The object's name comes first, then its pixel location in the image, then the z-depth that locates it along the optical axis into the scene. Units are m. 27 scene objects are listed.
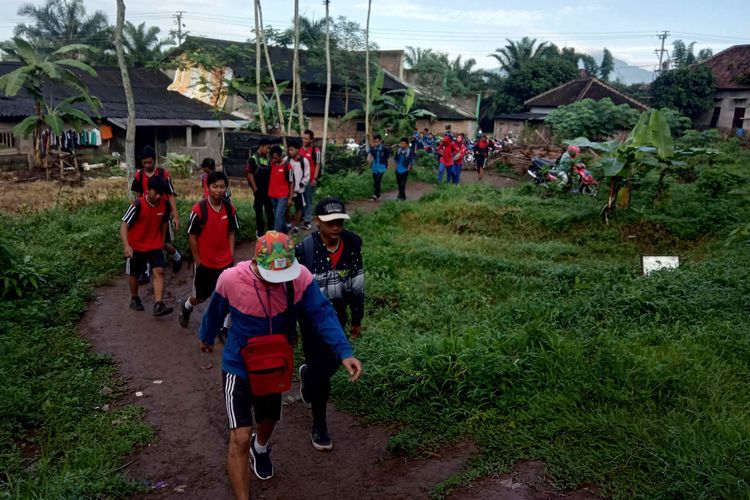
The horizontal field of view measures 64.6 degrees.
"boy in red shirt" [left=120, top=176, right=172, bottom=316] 6.64
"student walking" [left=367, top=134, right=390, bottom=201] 14.29
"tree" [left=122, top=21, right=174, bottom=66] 35.72
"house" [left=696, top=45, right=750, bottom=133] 34.28
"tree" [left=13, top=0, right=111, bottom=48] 39.22
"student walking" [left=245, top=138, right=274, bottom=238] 10.11
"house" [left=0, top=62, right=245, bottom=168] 20.55
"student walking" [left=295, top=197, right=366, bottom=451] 4.25
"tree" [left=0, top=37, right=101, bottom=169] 15.41
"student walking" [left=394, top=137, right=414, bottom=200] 14.46
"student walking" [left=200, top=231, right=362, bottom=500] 3.51
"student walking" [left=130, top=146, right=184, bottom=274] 7.11
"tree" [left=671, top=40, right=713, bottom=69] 48.38
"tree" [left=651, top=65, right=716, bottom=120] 34.22
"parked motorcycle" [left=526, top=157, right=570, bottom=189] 14.98
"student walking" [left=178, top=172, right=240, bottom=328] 6.04
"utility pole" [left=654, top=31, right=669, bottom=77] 53.56
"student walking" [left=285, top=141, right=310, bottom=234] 10.16
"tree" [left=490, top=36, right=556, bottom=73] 43.66
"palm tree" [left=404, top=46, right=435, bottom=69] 47.83
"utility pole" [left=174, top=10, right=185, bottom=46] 43.60
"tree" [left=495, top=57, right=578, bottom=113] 40.41
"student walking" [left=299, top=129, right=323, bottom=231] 11.23
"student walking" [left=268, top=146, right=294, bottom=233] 9.84
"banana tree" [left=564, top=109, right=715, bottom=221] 11.45
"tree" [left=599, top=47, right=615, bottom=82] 55.66
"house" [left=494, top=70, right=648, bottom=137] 32.66
